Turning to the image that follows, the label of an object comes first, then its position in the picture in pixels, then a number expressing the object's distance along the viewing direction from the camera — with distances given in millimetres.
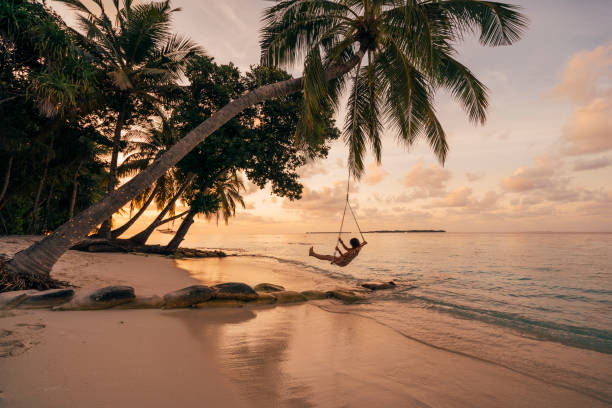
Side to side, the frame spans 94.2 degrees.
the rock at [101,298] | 4480
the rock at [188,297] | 5129
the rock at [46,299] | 4395
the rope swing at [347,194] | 8117
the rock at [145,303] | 4855
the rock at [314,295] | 6848
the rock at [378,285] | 9141
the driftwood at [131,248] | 12469
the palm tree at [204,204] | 14336
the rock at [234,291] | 5680
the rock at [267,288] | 7051
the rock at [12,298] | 4207
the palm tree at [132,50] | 10922
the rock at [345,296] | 7032
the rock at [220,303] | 5341
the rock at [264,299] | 5993
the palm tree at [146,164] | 16125
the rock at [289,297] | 6311
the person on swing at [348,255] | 7410
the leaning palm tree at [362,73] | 5852
